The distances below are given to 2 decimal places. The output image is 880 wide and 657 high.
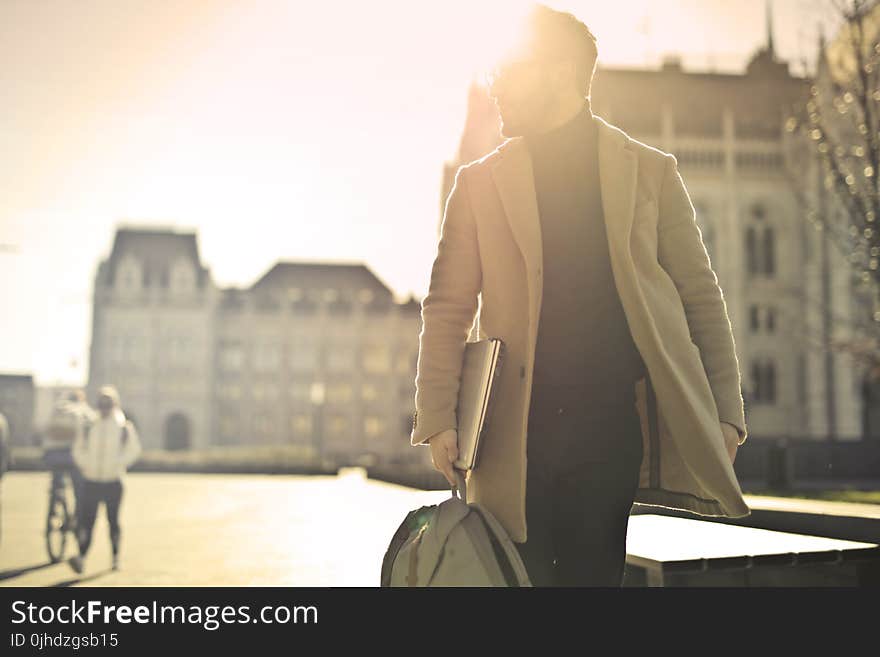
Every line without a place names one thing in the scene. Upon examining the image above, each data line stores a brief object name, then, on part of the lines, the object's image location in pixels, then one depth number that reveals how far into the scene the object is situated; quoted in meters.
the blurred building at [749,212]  43.56
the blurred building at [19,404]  67.62
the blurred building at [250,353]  71.94
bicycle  10.18
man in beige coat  2.43
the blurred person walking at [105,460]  9.55
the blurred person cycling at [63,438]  10.09
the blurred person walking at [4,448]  8.18
